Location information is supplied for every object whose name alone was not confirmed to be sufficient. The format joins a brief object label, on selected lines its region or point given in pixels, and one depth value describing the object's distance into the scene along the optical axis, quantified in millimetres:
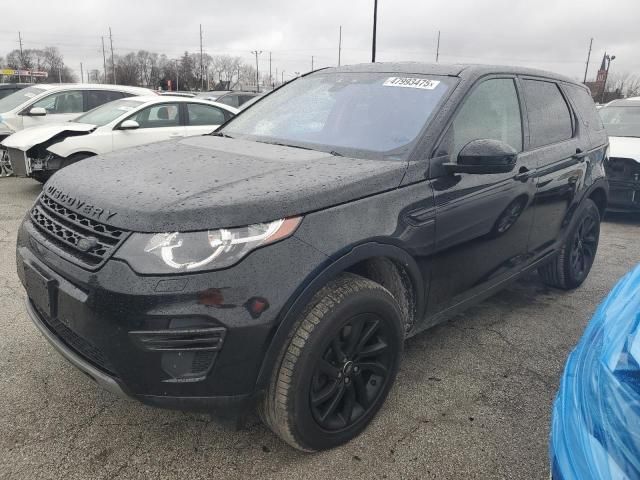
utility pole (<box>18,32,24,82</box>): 85400
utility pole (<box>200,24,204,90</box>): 71162
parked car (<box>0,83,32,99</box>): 12402
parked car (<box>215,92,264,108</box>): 14739
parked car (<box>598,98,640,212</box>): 6863
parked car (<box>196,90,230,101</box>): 16131
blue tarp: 1328
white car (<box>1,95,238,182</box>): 7160
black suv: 1870
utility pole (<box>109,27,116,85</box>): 75738
